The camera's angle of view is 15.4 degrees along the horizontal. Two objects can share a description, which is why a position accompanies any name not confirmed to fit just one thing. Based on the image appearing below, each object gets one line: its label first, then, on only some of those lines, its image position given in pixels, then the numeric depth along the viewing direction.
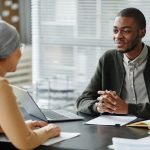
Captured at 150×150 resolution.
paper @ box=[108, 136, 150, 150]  2.29
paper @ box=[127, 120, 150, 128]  2.57
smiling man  3.07
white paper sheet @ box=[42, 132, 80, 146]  2.37
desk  2.32
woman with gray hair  2.22
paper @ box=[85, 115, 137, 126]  2.65
